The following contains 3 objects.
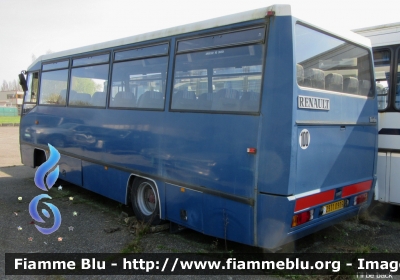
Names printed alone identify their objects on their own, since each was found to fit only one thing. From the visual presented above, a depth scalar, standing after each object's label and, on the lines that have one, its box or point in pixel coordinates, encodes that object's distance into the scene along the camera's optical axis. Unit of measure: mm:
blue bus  4355
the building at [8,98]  81825
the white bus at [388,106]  6363
